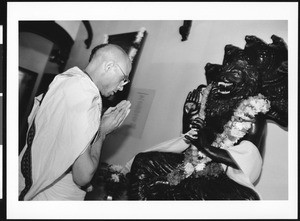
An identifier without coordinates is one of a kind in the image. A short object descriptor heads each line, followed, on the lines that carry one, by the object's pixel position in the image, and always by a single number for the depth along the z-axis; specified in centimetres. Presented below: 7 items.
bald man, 232
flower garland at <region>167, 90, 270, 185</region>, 251
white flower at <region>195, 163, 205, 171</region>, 254
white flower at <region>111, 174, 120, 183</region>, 262
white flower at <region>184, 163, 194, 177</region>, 255
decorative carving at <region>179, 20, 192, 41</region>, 269
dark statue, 251
